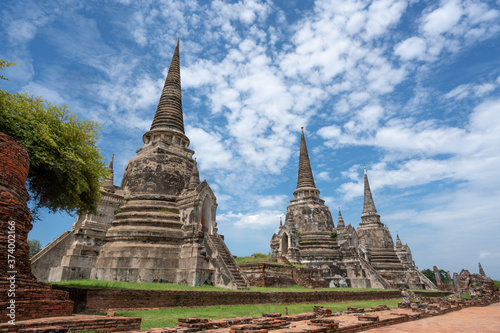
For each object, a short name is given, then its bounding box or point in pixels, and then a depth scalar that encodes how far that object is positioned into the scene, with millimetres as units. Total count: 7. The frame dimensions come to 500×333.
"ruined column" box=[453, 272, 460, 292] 33006
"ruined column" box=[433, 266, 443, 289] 39344
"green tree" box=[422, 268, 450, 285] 57081
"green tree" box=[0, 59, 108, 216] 9276
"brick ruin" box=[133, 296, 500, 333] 6688
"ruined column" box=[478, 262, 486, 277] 29594
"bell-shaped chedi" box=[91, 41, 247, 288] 16078
